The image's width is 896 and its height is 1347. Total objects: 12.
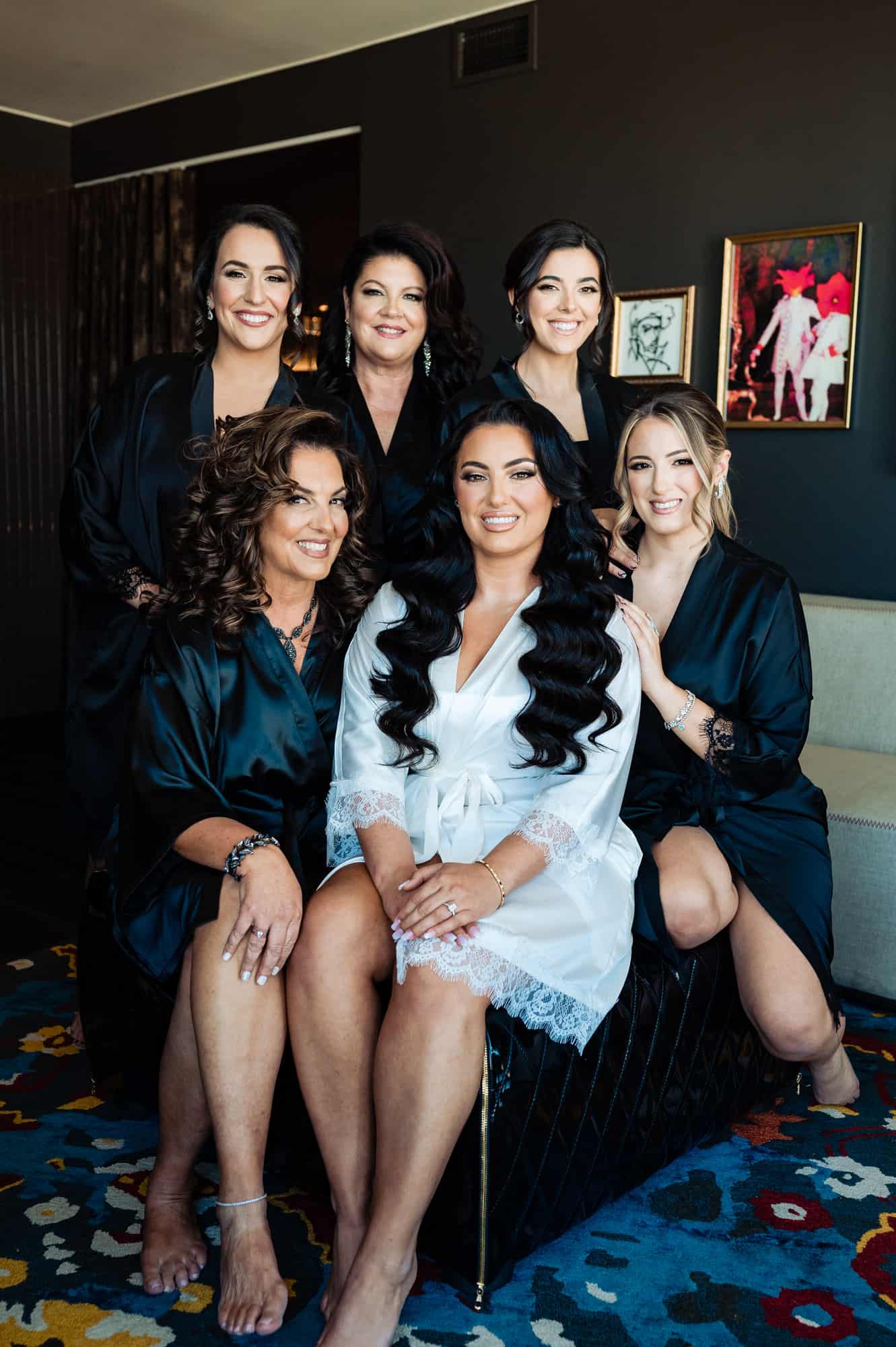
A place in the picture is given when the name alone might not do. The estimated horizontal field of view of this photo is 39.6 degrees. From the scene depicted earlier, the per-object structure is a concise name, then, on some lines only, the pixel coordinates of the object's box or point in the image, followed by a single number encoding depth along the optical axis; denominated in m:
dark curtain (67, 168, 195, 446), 5.68
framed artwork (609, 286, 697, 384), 4.06
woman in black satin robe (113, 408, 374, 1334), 1.79
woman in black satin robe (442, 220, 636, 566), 2.56
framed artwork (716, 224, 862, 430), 3.69
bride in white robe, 1.69
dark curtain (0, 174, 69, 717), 5.92
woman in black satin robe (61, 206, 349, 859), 2.52
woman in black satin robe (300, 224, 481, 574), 2.61
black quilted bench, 1.75
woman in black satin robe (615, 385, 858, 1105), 2.14
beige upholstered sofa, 2.77
